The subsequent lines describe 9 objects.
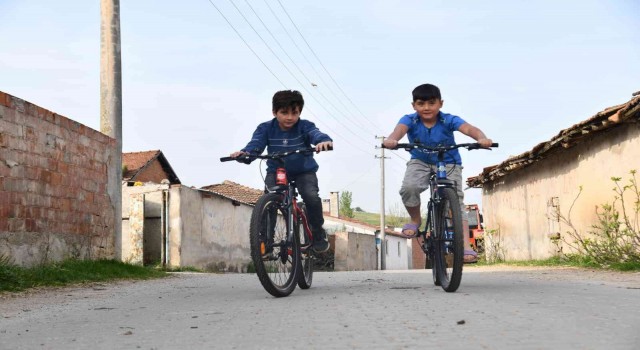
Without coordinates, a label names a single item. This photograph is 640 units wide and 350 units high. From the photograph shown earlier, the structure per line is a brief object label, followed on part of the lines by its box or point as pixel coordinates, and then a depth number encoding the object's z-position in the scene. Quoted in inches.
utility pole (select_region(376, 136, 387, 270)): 1528.1
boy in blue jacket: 237.9
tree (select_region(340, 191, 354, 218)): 3604.8
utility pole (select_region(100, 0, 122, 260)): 470.6
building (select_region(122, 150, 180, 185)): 1255.9
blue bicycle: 210.8
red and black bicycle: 207.2
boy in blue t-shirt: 234.5
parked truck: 1335.4
